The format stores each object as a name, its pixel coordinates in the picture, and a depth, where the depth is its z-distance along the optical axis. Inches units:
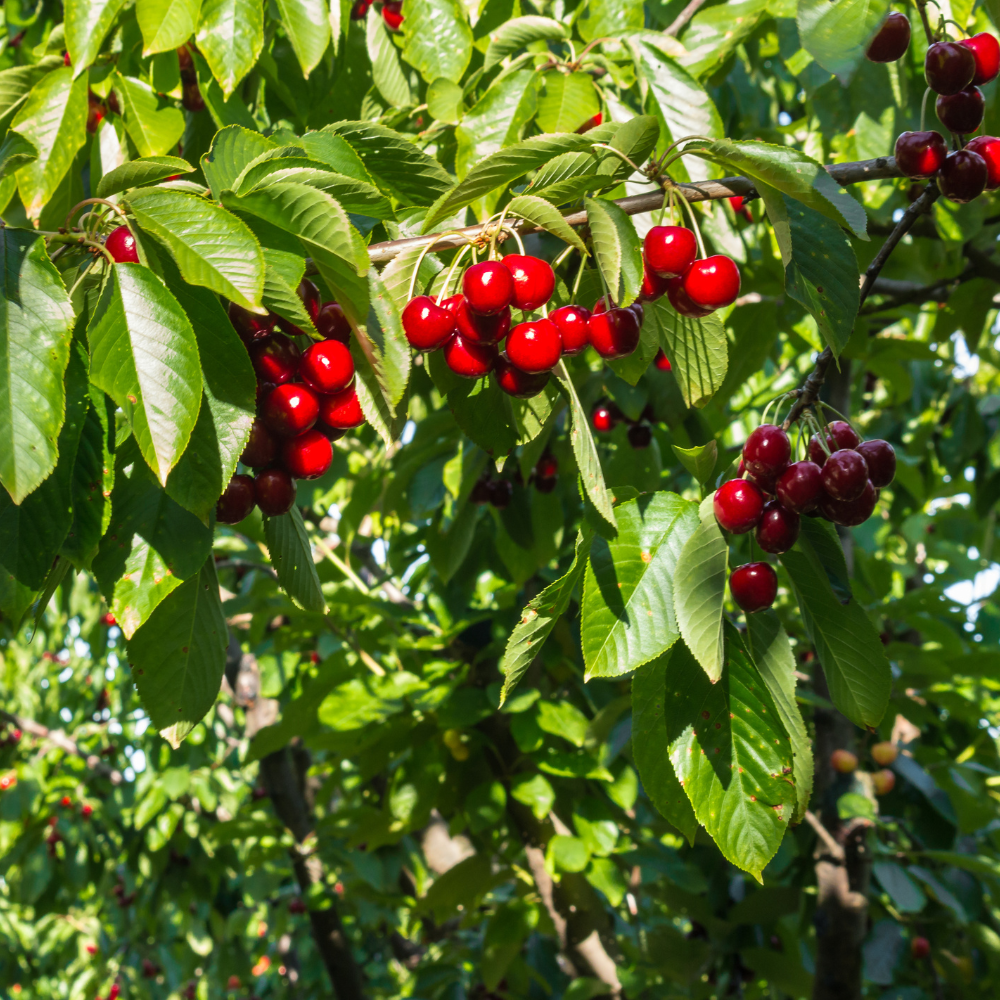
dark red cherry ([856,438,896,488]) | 46.9
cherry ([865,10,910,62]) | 54.6
